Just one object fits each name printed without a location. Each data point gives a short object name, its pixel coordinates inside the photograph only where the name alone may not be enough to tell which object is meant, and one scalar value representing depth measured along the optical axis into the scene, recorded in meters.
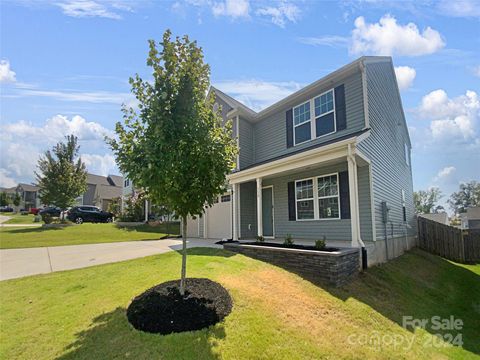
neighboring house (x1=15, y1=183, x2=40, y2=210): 57.81
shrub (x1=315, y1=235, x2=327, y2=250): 7.07
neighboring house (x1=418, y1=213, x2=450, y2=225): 22.97
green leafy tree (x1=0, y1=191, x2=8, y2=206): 54.22
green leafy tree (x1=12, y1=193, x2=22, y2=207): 52.12
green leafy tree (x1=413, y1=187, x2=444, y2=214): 44.06
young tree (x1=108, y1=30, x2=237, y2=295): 4.48
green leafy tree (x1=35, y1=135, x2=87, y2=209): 19.50
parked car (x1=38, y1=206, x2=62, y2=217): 26.08
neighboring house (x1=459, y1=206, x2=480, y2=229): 26.78
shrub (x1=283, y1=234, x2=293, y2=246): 8.08
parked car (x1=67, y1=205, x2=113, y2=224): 23.34
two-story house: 8.76
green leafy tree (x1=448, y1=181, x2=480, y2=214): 54.31
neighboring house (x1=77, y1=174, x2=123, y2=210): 39.78
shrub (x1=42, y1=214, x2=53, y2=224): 20.30
